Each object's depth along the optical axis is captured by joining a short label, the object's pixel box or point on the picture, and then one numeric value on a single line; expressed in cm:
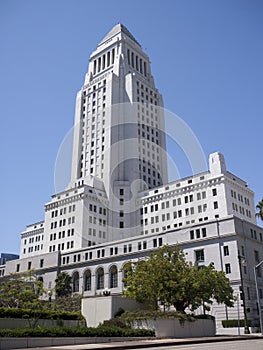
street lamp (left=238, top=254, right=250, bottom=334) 4112
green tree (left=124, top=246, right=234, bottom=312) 3825
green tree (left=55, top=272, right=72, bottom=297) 7013
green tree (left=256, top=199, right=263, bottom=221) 4956
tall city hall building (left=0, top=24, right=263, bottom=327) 5691
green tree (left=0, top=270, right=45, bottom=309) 3966
